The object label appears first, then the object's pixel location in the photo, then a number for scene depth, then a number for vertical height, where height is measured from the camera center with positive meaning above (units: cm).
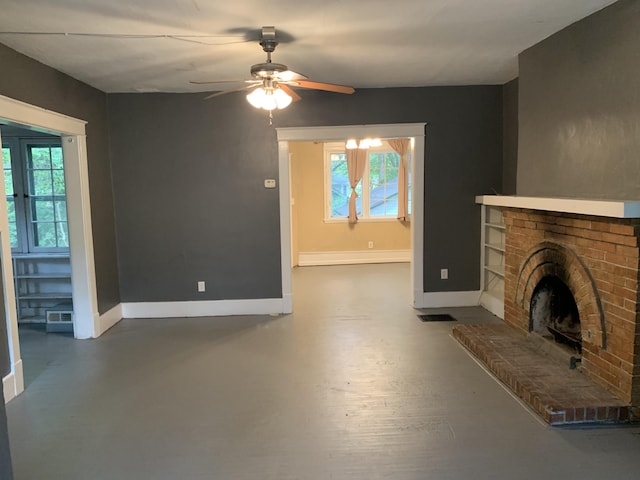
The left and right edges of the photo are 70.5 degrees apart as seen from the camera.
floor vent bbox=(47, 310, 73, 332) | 470 -120
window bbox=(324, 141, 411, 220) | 827 +19
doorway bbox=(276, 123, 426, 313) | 498 +23
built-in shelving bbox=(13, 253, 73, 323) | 512 -91
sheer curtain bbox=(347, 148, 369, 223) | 800 +53
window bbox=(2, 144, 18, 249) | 519 +13
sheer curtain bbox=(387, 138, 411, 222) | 800 +30
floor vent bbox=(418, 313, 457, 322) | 478 -131
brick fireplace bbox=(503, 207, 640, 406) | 262 -58
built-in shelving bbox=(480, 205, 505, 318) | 507 -71
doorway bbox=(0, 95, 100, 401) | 399 -13
